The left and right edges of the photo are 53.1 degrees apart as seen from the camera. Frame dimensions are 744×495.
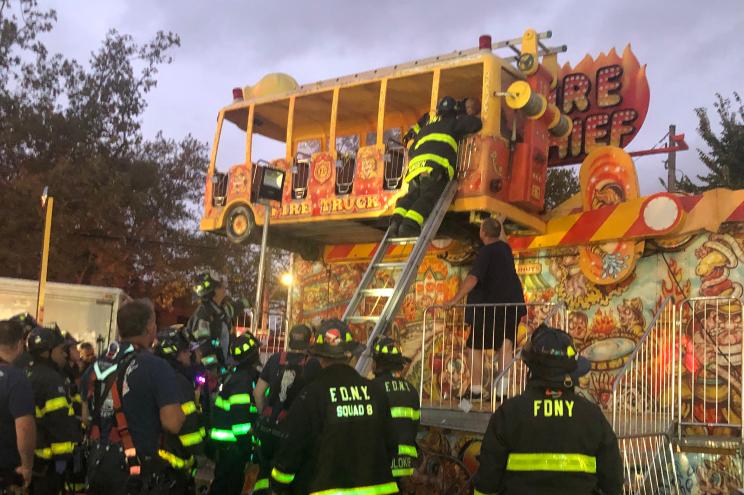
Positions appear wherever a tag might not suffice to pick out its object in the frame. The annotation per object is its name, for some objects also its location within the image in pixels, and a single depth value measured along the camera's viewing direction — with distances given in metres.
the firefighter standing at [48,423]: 5.42
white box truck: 13.80
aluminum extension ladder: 7.50
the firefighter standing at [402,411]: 5.74
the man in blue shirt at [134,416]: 4.32
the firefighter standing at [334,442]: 4.02
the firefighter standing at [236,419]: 6.70
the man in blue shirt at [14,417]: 4.93
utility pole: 15.73
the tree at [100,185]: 21.59
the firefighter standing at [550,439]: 3.69
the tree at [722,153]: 21.66
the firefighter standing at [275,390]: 6.20
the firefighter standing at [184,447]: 4.48
